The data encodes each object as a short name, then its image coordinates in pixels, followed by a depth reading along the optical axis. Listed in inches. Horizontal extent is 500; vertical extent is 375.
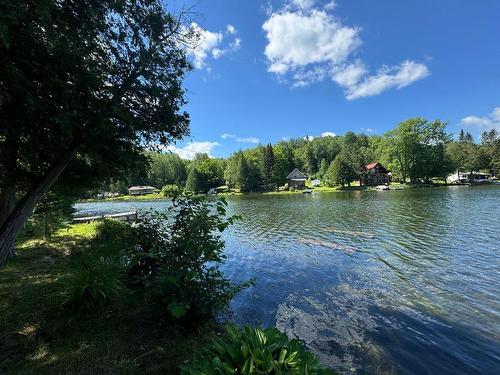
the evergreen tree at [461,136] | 5180.1
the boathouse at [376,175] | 3218.5
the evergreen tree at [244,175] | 3435.0
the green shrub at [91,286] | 222.2
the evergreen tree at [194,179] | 3862.5
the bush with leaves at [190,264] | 181.2
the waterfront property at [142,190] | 4220.7
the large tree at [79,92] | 217.3
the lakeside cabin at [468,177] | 3265.3
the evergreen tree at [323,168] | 3611.0
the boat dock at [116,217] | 946.7
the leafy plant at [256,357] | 117.0
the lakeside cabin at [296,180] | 3497.8
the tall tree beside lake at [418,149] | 2982.3
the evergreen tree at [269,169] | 3425.2
